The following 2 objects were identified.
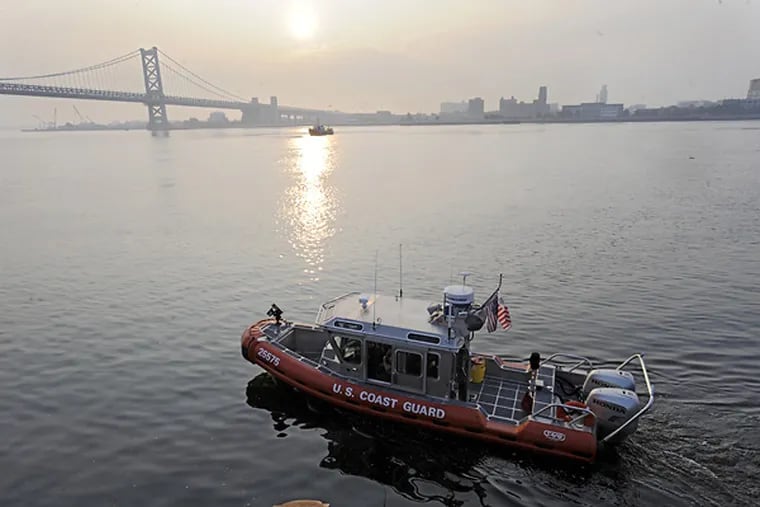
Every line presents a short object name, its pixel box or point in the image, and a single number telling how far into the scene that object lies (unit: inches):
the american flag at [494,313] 457.4
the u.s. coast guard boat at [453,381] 436.8
